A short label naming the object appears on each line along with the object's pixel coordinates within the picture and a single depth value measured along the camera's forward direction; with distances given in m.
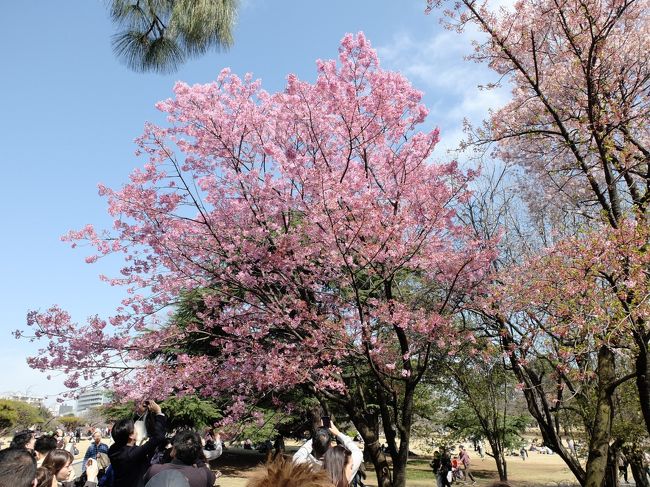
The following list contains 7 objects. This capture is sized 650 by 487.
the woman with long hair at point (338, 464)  2.60
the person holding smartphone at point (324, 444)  3.34
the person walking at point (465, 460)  19.81
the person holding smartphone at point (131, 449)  3.40
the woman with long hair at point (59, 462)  3.65
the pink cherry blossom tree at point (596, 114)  5.21
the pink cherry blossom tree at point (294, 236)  6.98
